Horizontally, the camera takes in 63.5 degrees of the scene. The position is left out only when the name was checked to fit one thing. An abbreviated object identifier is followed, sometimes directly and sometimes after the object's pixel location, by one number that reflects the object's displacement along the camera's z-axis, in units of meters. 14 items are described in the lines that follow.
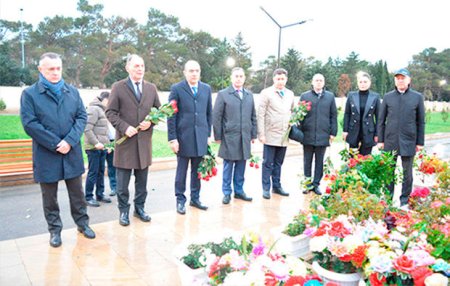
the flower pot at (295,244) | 2.71
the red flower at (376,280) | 1.95
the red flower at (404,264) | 1.88
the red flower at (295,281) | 1.82
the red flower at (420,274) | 1.84
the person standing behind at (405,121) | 4.67
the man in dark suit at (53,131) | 3.27
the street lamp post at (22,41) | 27.52
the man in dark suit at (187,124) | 4.35
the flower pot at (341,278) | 2.20
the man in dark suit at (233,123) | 4.79
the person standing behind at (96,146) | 4.80
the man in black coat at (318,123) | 5.18
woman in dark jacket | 5.12
